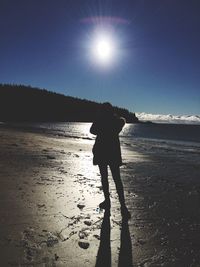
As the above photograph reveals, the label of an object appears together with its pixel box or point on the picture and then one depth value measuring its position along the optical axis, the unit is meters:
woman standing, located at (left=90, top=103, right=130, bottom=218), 4.50
